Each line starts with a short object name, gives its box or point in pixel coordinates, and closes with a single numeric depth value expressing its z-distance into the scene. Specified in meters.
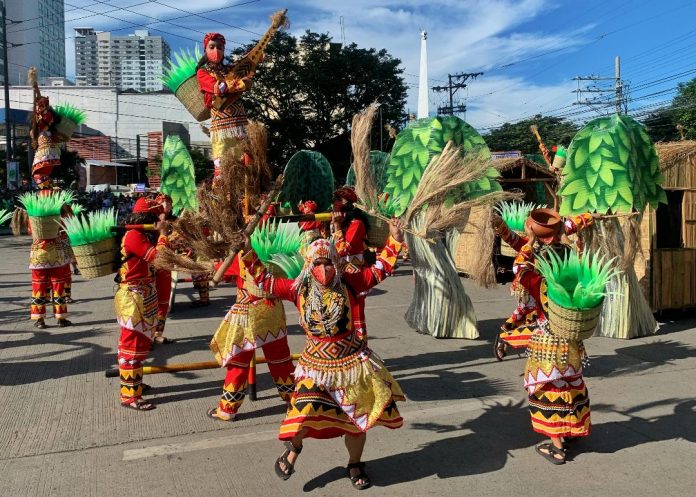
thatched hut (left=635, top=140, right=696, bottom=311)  7.71
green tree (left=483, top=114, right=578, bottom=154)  43.63
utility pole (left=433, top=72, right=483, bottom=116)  40.91
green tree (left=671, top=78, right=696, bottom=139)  30.81
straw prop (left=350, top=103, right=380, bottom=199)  3.99
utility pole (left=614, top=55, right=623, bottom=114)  37.45
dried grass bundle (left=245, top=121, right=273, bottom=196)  3.77
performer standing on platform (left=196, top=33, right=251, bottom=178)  5.82
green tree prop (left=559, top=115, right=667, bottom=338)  6.55
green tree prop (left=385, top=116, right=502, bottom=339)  6.68
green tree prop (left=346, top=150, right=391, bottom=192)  7.63
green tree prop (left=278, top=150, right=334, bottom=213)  7.07
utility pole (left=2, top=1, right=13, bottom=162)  22.22
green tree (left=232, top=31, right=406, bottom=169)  27.53
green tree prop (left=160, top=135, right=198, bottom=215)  8.20
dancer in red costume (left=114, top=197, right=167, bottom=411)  4.61
